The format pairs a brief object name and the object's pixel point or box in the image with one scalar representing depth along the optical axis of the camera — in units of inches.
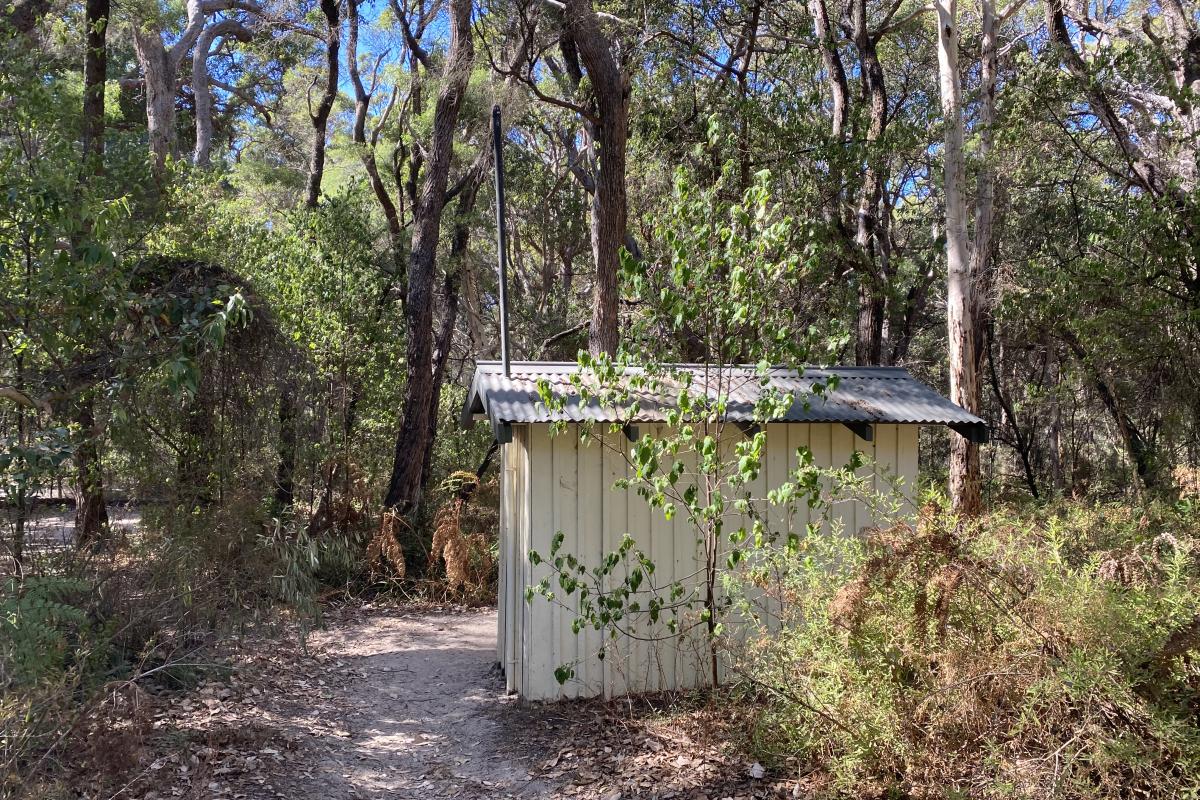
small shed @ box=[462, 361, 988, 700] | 247.9
